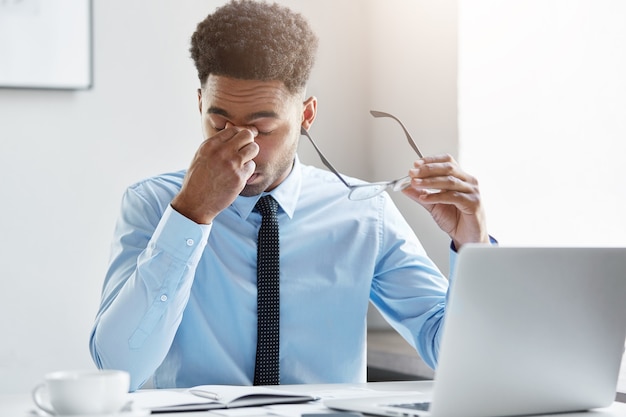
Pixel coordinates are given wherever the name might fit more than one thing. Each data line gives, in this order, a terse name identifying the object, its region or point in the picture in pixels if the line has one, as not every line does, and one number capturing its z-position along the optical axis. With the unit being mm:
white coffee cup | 2338
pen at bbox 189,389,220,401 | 2617
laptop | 2384
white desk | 2514
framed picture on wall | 4189
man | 2934
